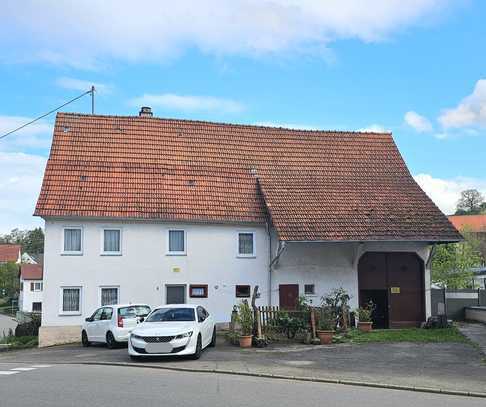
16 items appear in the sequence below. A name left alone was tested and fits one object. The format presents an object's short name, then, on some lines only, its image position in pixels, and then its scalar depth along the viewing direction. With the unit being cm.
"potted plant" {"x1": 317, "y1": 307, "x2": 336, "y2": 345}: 1995
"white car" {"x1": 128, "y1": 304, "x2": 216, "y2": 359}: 1580
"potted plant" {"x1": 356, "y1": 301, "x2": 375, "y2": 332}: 2372
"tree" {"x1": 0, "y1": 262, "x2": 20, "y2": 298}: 9381
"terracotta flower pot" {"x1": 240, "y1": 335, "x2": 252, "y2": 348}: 1911
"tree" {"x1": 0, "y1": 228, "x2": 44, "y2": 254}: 13975
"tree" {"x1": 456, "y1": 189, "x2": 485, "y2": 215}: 11831
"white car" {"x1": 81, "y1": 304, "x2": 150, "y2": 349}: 2019
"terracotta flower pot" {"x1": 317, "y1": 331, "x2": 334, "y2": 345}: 1994
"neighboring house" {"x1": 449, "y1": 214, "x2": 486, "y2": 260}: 8980
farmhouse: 2478
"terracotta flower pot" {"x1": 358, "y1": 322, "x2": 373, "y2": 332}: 2369
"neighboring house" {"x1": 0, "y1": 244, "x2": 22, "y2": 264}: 11111
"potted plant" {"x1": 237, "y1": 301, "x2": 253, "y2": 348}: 1914
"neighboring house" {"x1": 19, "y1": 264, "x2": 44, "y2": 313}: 7925
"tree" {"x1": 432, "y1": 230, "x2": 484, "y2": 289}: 4662
